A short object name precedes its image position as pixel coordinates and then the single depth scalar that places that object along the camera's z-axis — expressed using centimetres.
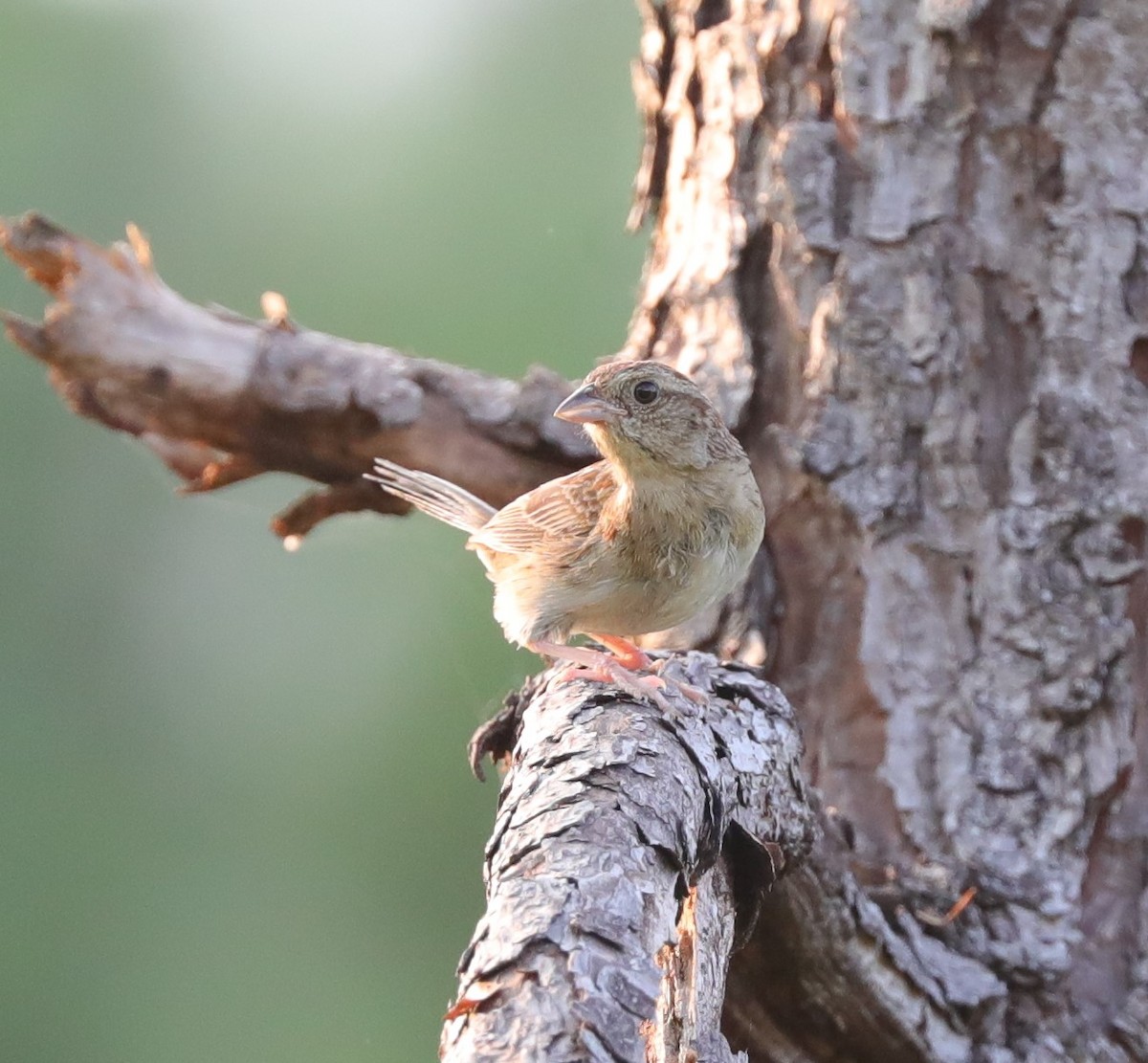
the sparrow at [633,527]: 576
